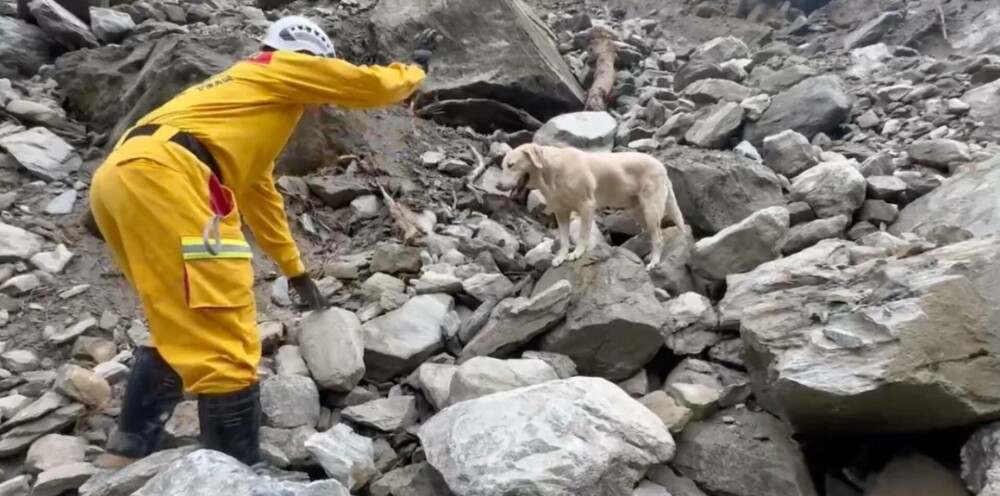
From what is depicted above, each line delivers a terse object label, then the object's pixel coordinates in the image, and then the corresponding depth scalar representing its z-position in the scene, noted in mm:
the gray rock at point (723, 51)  11688
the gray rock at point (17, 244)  5590
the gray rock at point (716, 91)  9673
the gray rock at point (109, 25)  8789
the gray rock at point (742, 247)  5445
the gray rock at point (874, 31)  11547
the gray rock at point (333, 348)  4387
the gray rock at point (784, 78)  9826
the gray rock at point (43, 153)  6562
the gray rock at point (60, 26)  8531
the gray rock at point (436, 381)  4199
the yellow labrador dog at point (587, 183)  5078
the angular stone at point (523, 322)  4551
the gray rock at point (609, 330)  4441
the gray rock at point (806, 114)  8367
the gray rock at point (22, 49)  8156
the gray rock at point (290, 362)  4488
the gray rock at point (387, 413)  4121
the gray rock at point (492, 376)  4008
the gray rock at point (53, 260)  5570
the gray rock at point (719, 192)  6484
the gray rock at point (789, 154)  7273
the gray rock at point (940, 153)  6891
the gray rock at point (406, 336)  4633
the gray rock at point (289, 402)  4094
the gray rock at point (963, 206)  5473
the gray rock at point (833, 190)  6125
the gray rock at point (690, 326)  4688
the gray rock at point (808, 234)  5625
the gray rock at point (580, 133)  7941
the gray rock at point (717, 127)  8250
